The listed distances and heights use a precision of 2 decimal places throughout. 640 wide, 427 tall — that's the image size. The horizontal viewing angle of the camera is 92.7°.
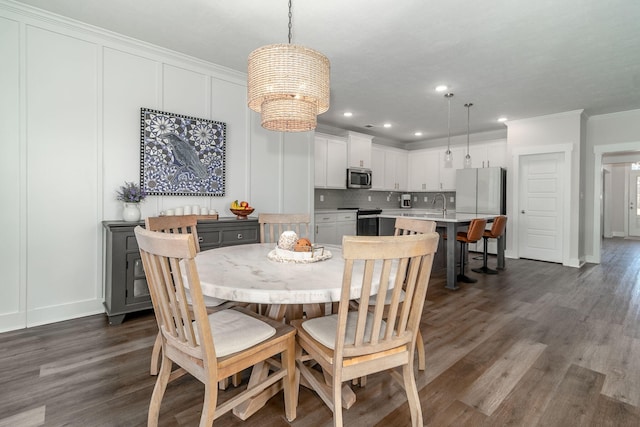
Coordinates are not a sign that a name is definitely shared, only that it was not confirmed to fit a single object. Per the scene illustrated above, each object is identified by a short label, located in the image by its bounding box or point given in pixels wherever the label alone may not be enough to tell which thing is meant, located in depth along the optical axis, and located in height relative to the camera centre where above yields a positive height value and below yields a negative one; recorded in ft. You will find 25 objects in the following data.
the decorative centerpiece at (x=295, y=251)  5.74 -0.82
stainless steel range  20.51 -0.84
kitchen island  12.50 -1.19
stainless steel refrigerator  19.16 +1.23
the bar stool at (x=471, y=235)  13.15 -1.06
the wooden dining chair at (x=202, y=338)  3.64 -1.84
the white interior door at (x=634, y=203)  29.71 +0.88
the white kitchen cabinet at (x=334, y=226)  17.71 -0.98
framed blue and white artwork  9.98 +1.88
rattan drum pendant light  5.60 +2.40
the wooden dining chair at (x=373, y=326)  3.66 -1.71
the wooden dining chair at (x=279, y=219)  8.91 -0.29
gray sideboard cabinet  8.53 -1.91
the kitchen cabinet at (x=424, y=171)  23.59 +3.16
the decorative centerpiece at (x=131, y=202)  9.20 +0.19
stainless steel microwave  20.16 +2.18
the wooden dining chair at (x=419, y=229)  6.42 -0.41
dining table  4.03 -1.04
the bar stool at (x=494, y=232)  14.60 -1.02
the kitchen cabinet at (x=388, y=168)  22.82 +3.27
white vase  9.18 -0.12
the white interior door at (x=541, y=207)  17.37 +0.25
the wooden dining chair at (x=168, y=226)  6.10 -0.42
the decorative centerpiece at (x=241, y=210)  10.93 -0.04
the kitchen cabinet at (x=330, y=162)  18.78 +3.06
